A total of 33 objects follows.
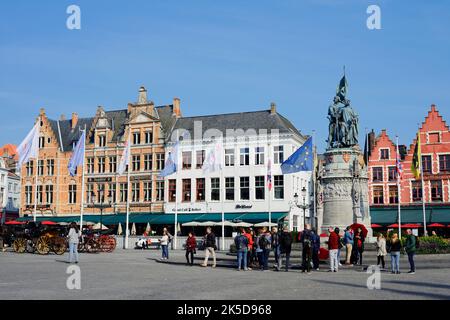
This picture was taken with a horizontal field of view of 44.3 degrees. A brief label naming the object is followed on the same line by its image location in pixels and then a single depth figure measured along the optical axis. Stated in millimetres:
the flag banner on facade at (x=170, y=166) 41969
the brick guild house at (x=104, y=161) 59000
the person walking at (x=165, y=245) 28047
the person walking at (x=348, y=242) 22047
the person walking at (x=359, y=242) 21820
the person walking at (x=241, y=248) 21859
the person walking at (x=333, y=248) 20203
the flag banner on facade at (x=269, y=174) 42150
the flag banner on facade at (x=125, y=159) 44022
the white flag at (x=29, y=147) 38875
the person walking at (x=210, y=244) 23406
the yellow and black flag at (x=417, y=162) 39250
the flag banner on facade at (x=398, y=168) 40034
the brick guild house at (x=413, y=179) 53188
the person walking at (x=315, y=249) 20917
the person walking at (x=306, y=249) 20016
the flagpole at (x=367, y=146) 61450
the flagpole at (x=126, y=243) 45444
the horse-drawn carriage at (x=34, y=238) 30922
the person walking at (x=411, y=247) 19094
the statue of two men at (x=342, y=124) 29406
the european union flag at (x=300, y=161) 30672
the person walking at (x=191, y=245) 24547
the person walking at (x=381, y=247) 20969
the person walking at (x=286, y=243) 21062
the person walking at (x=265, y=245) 21609
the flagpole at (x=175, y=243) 46875
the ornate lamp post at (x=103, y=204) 57912
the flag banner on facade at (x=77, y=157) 41469
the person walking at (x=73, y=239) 22734
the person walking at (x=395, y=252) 19016
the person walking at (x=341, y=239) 20238
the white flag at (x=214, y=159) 40000
